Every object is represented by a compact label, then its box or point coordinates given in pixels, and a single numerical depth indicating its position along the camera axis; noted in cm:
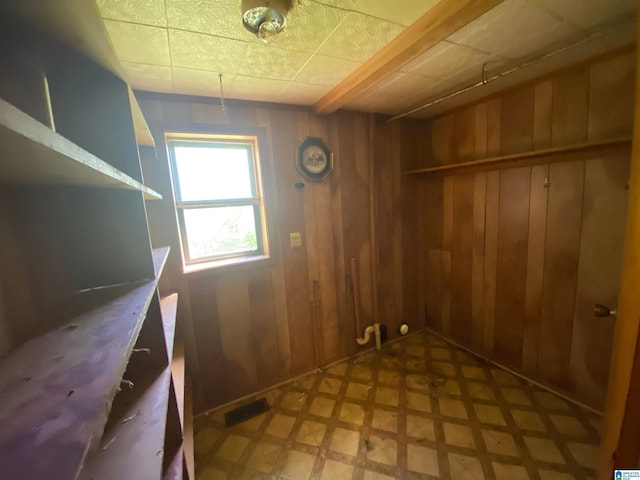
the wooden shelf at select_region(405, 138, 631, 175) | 144
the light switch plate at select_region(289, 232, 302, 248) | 208
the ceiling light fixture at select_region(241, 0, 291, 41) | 93
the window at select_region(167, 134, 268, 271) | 179
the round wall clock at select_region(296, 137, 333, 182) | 204
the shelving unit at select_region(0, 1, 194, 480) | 33
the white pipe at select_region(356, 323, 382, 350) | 244
